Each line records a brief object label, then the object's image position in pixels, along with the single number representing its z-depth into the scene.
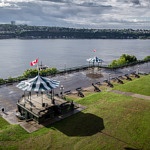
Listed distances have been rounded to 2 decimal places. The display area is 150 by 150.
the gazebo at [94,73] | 50.09
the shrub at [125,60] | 71.85
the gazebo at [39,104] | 24.39
